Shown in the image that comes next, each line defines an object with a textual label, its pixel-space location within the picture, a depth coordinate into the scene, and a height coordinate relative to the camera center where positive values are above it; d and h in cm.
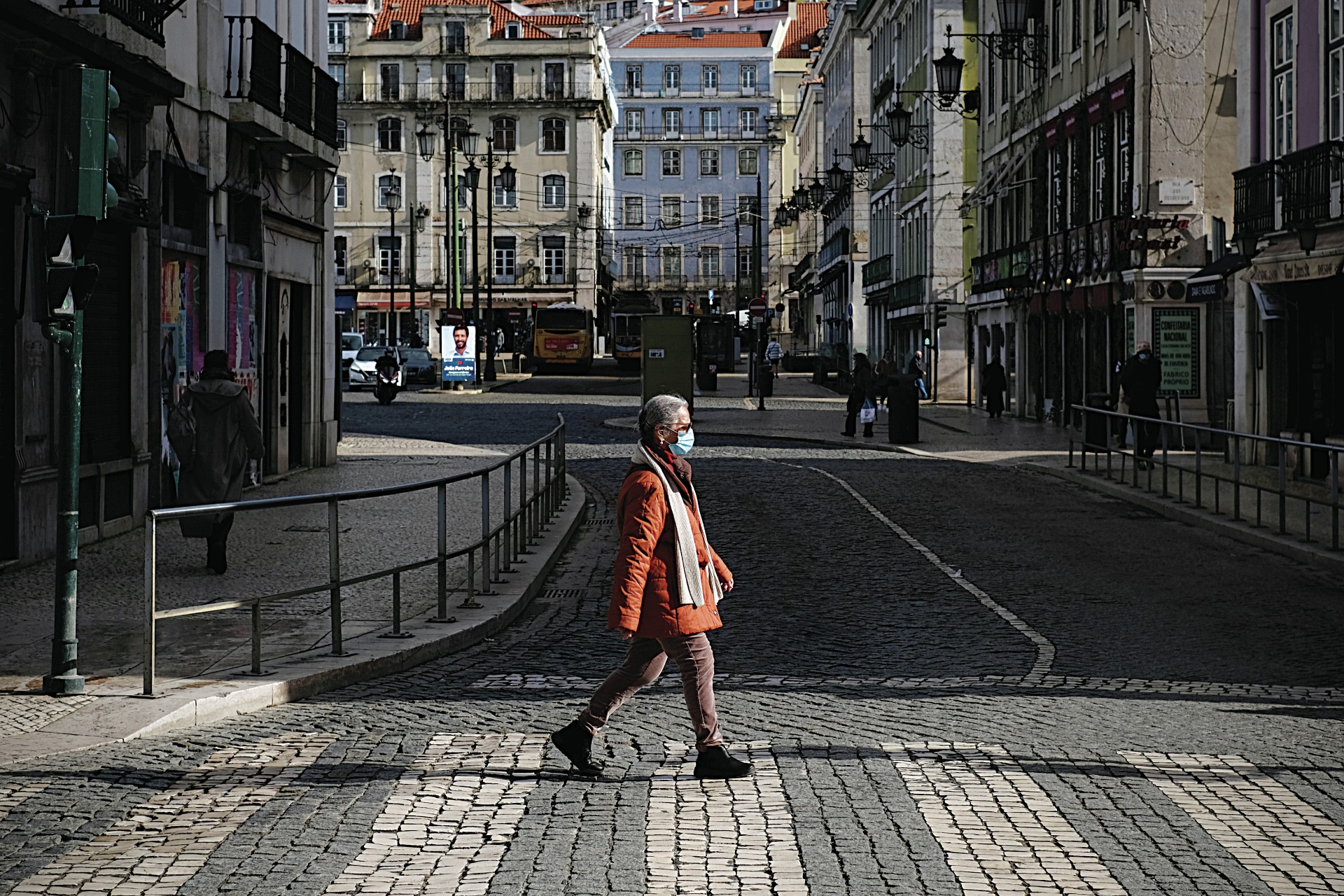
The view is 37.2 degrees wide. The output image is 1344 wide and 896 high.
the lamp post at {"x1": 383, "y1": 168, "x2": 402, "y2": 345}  8819 +758
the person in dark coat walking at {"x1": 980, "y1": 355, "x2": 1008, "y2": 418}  4478 +21
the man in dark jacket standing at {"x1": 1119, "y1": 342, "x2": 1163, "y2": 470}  2755 +19
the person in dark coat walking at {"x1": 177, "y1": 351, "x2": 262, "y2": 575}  1461 -30
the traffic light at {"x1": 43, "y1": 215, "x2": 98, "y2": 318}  941 +64
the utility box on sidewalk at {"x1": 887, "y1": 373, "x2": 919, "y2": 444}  3400 -26
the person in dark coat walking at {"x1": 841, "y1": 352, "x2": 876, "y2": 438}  3578 +13
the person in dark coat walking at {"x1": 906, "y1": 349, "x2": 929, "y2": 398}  4843 +73
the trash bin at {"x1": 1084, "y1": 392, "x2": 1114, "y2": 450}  2580 -44
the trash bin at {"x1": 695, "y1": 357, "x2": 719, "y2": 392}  6175 +68
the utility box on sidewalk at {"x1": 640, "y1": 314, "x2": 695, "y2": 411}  4291 +89
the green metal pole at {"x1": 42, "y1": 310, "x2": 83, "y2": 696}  938 -64
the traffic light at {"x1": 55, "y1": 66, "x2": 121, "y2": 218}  930 +122
